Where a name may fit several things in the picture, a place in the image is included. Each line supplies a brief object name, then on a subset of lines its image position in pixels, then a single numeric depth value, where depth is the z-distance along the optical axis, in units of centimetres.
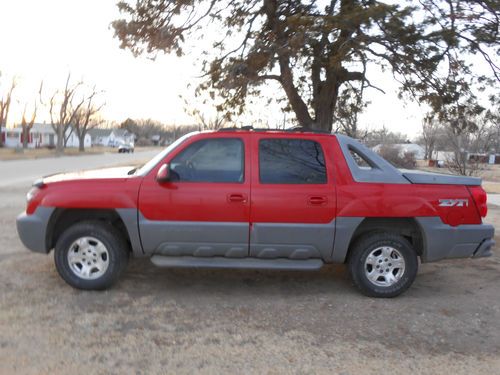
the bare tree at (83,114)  7331
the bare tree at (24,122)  6809
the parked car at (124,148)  7444
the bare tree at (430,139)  7134
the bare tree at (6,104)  6544
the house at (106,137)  13351
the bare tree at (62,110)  5780
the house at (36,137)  8225
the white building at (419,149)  10178
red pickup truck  500
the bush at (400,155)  4033
